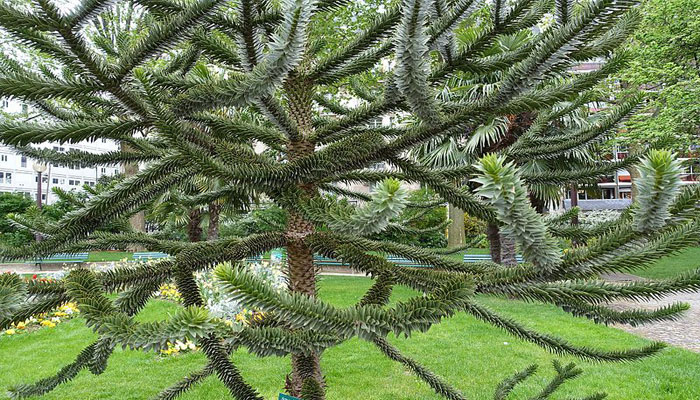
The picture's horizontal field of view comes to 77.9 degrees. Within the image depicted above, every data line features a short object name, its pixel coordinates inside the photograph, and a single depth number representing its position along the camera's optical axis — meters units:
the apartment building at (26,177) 46.78
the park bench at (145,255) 16.18
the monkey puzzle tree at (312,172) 1.04
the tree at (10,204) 24.66
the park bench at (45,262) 18.48
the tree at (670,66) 12.83
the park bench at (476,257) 17.14
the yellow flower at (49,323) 9.22
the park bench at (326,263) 17.95
